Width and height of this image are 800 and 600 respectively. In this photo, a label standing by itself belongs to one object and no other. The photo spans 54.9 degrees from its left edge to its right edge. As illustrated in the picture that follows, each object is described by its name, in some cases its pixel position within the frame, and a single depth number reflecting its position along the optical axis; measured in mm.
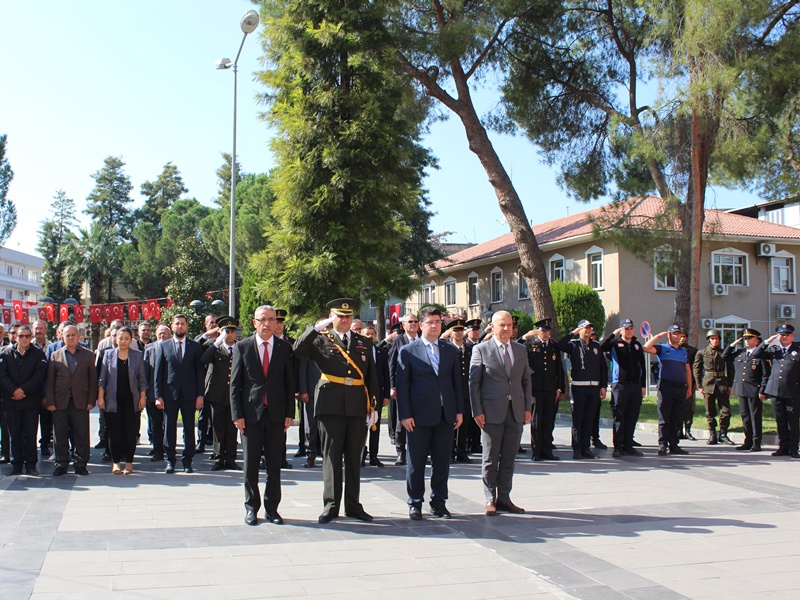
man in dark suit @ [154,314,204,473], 10336
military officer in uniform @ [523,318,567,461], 11461
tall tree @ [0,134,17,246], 50231
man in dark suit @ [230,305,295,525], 7125
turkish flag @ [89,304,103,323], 38881
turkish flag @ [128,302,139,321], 36625
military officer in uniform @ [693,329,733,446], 13602
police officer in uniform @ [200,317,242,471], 10633
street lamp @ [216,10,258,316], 18844
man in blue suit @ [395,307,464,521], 7355
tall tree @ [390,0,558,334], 19672
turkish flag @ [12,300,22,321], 34428
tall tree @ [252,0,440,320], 17812
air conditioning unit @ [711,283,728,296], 32219
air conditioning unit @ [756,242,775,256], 33156
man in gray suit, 7598
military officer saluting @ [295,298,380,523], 7148
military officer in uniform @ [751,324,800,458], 11633
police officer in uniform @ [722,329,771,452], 12469
